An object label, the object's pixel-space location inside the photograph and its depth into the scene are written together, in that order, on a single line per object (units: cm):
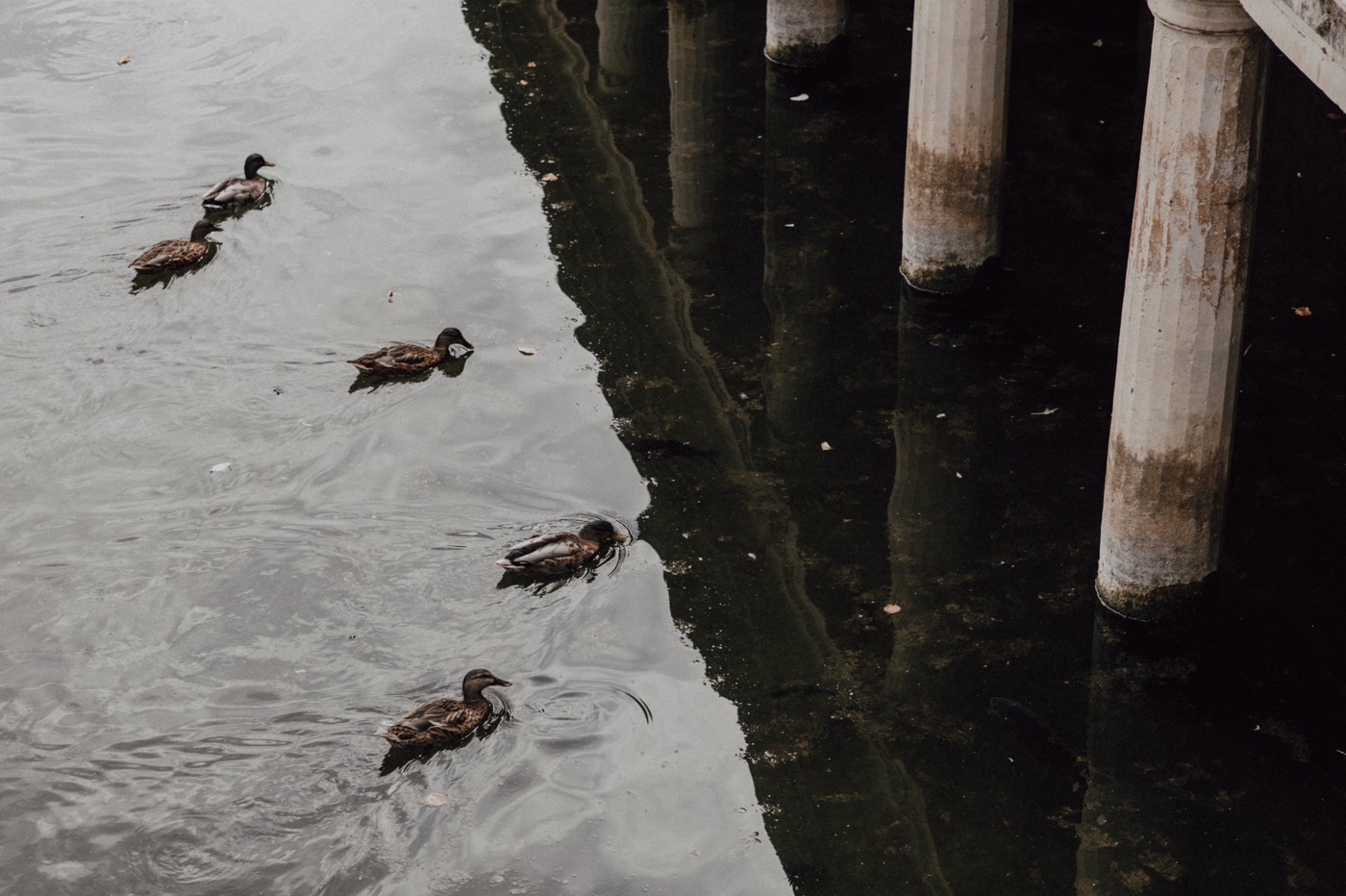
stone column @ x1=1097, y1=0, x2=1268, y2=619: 1524
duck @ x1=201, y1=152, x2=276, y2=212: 2796
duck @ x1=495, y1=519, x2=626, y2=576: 1894
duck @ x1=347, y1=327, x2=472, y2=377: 2311
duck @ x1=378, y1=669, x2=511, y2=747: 1649
